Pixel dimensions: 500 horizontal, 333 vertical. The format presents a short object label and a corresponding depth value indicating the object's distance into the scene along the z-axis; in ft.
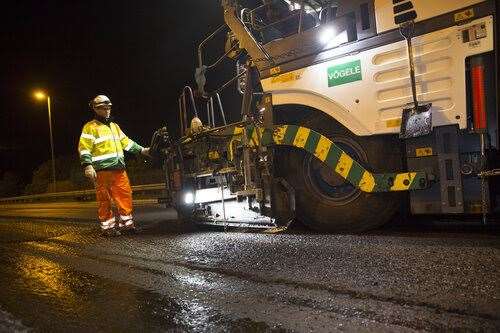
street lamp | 78.77
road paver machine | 11.46
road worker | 19.26
